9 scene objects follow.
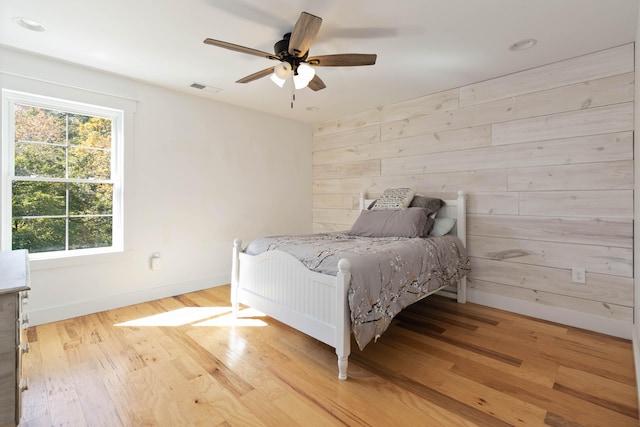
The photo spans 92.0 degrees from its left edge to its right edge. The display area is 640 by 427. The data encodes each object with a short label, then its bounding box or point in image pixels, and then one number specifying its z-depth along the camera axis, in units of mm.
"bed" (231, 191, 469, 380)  1812
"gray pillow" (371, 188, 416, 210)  3223
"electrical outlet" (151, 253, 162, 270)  3199
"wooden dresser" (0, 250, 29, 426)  1117
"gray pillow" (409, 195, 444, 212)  3170
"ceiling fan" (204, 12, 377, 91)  1838
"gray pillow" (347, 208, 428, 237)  2857
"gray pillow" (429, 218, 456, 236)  3047
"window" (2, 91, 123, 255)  2537
